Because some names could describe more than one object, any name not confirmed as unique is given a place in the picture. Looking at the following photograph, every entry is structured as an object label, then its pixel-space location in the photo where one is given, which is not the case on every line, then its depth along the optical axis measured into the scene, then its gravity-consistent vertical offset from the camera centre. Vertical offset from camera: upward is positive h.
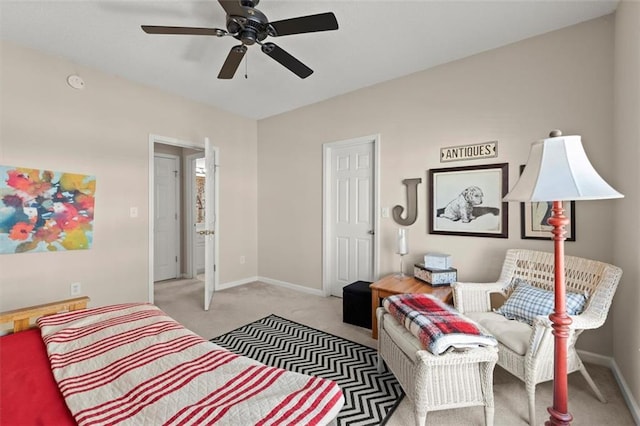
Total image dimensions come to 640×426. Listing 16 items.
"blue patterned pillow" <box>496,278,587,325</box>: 1.88 -0.63
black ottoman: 2.92 -0.98
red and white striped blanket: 0.89 -0.61
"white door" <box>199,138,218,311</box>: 3.49 -0.12
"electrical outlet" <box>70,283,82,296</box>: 2.99 -0.80
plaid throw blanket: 1.46 -0.62
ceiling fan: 1.73 +1.15
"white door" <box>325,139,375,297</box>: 3.68 -0.04
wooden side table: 2.51 -0.71
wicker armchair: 1.63 -0.65
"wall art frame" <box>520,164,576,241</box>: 2.37 -0.09
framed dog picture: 2.70 +0.09
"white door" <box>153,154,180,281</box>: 4.96 -0.10
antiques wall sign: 2.74 +0.57
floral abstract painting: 2.61 +0.01
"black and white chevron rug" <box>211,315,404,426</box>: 1.78 -1.19
